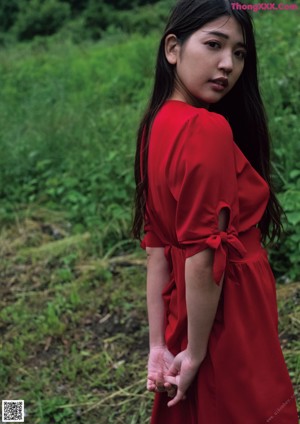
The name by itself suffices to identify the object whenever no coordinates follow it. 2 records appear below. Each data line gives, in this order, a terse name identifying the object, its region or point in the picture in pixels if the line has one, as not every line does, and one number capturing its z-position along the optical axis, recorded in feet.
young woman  4.51
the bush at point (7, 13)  60.23
